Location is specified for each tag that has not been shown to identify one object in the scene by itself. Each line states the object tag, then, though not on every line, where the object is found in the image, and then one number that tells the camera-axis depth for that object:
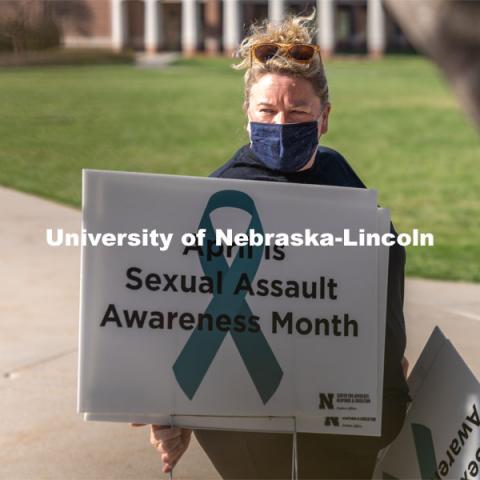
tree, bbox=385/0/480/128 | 1.27
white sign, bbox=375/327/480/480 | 2.71
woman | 2.74
